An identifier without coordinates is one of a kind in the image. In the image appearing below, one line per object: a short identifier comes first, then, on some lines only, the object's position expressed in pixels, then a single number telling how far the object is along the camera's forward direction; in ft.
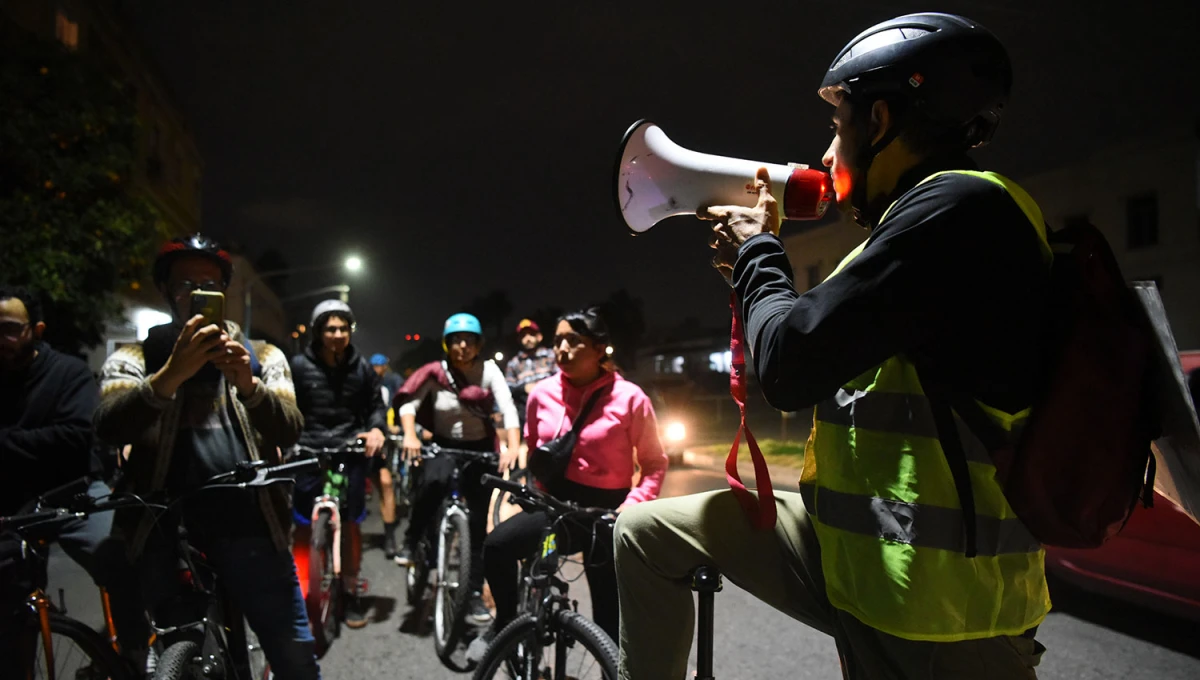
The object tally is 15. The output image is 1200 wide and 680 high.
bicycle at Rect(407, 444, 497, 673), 15.08
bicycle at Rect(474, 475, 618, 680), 9.25
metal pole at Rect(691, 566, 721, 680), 6.43
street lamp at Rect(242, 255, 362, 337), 86.14
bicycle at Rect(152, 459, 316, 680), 8.63
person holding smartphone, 9.18
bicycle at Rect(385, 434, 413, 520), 32.22
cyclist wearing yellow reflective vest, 4.24
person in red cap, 29.48
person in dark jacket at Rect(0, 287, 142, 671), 10.93
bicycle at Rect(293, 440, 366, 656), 15.64
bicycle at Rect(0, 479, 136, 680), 9.27
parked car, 14.71
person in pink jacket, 11.69
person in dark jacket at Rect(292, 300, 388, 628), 18.25
